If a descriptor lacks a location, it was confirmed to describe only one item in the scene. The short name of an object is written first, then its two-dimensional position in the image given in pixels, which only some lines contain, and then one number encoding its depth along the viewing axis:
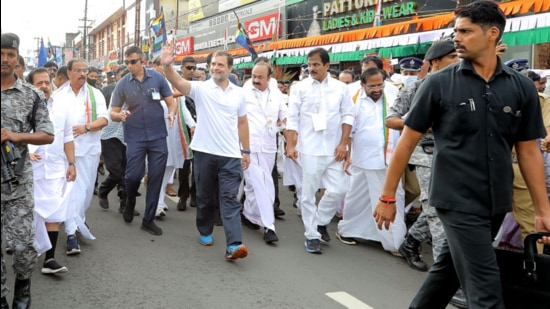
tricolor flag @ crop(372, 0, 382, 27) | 17.38
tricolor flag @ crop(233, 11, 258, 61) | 14.94
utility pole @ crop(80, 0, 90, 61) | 60.03
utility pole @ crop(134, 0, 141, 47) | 31.64
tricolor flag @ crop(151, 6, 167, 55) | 11.42
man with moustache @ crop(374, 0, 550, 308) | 2.97
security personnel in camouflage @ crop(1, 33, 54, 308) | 3.79
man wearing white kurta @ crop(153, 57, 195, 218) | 8.08
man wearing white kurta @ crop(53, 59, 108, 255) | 5.88
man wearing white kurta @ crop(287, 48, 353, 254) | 6.12
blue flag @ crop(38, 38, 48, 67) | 20.09
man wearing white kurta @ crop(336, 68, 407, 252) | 6.07
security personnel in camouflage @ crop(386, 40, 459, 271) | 4.55
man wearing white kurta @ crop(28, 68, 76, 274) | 4.97
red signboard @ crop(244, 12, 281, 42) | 24.91
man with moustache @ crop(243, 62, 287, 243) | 6.73
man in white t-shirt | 5.81
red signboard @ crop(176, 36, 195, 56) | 36.05
